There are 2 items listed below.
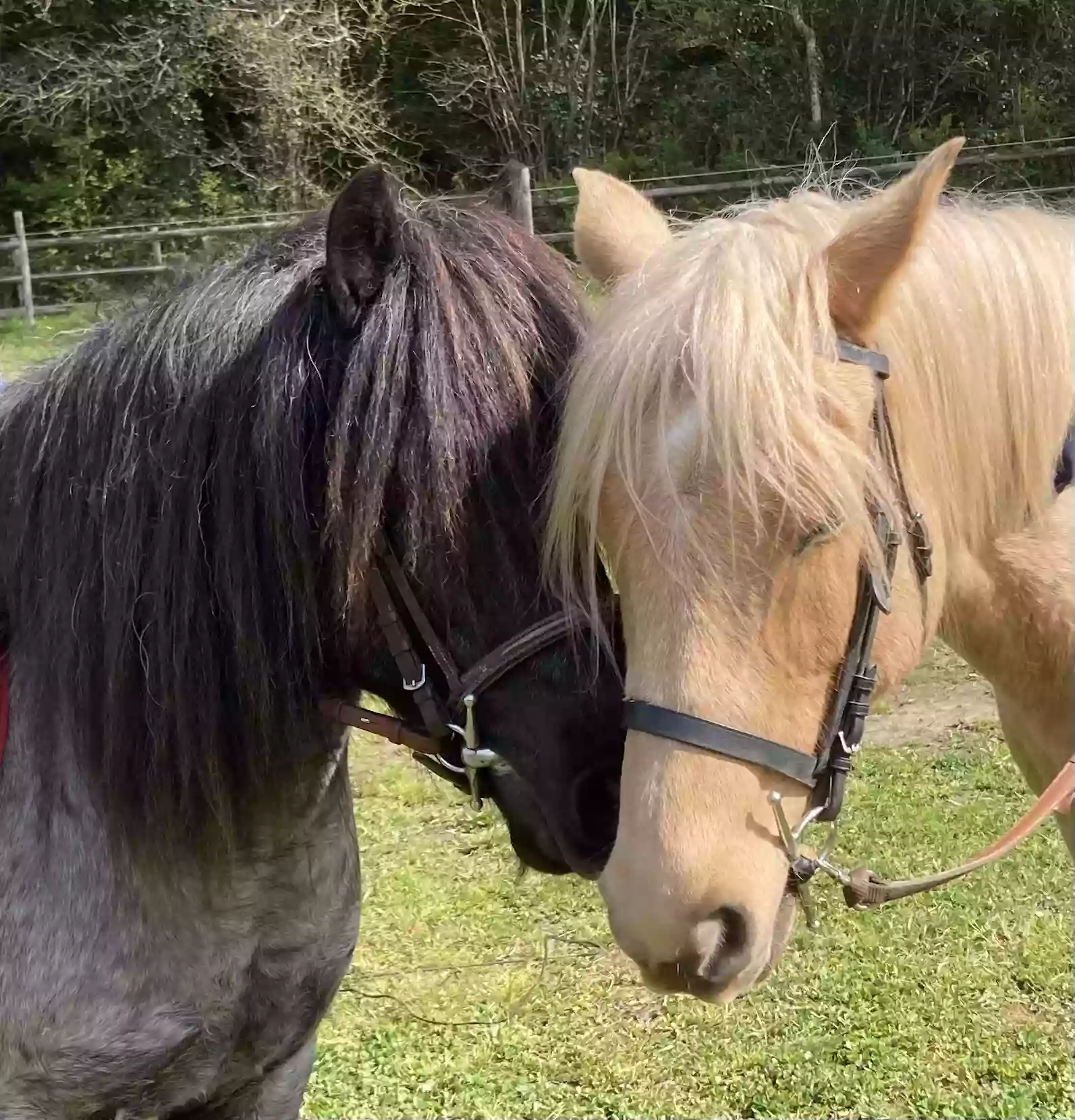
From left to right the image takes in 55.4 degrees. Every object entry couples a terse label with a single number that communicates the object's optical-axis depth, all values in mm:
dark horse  1271
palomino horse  1143
